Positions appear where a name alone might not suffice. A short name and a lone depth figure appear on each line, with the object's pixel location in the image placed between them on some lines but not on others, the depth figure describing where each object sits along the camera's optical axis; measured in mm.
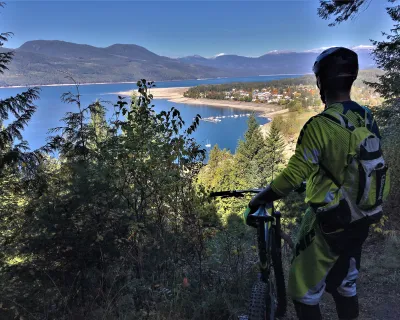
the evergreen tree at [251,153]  26744
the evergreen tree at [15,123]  6055
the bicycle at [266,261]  1791
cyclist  1438
